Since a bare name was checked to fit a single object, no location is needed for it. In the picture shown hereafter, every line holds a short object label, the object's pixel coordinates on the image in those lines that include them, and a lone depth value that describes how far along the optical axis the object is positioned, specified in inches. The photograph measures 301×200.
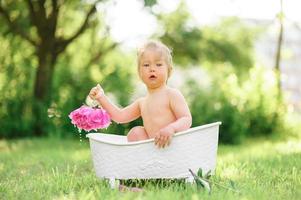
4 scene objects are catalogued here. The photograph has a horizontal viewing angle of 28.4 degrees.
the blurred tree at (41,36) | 344.6
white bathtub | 126.4
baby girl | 134.6
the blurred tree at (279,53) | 364.5
